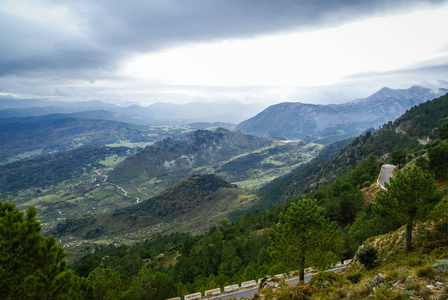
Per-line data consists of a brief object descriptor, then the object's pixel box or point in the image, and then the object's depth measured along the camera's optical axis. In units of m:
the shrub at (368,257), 24.39
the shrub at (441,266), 15.27
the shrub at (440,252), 18.87
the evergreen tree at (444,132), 64.70
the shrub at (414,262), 18.98
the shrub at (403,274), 15.75
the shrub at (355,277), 19.58
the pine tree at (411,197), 22.77
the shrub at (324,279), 18.95
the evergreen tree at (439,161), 44.25
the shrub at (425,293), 13.35
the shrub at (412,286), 14.27
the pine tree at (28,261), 15.45
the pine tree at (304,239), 25.72
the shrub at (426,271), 15.25
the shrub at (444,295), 12.38
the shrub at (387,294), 13.64
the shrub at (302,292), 17.95
